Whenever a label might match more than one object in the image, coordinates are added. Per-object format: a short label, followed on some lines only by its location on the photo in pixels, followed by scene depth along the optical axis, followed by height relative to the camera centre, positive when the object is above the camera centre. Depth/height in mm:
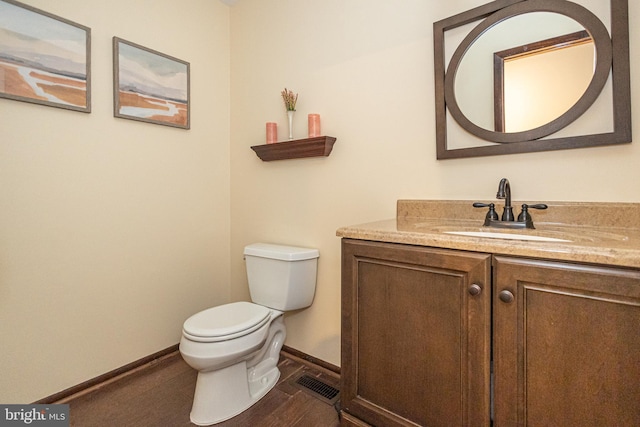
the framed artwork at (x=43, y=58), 1402 +769
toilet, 1391 -568
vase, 1902 +581
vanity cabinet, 725 -359
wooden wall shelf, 1726 +398
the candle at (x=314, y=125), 1767 +516
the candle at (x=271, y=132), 1985 +533
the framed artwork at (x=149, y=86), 1751 +797
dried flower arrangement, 1889 +720
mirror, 1070 +525
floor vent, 1592 -941
